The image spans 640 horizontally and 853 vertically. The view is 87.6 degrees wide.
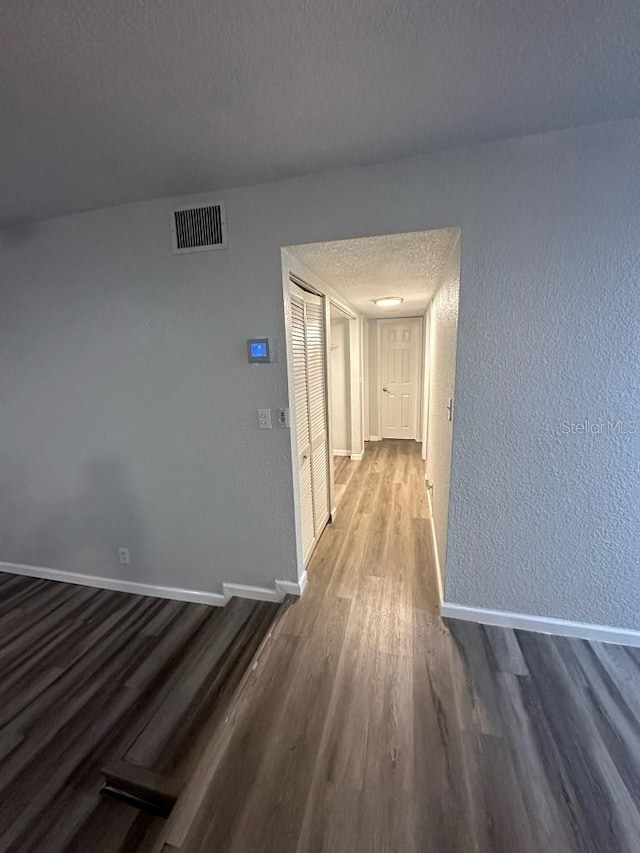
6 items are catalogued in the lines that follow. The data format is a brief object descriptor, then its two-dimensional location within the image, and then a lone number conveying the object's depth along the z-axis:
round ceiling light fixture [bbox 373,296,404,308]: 3.36
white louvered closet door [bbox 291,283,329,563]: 2.12
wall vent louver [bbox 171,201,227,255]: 1.71
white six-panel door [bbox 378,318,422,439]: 5.30
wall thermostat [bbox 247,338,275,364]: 1.77
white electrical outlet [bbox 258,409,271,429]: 1.85
